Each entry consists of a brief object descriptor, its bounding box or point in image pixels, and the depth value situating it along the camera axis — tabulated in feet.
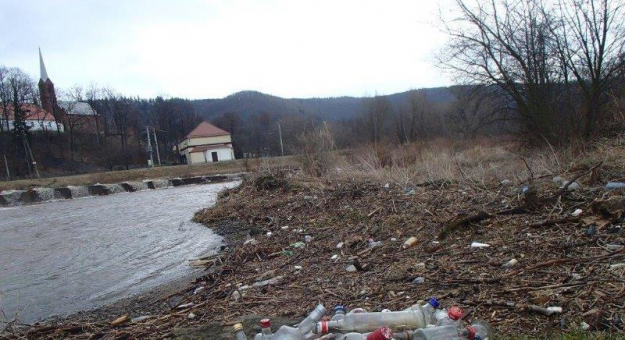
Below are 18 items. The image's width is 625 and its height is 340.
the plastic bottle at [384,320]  8.47
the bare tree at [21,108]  204.64
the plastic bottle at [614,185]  17.62
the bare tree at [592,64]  49.24
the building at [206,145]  255.50
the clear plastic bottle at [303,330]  8.30
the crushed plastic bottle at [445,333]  7.37
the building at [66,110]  252.01
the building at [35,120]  216.13
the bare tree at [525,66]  54.39
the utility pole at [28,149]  197.67
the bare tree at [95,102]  276.25
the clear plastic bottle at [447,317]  7.33
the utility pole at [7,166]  182.36
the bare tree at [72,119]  234.31
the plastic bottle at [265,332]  8.03
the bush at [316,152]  50.98
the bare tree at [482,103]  61.98
